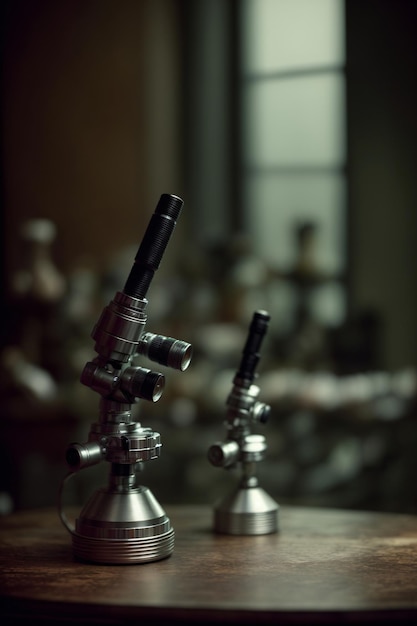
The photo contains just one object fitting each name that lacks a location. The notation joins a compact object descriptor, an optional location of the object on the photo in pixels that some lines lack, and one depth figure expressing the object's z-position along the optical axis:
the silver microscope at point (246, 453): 1.62
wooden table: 1.27
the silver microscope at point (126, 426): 1.45
